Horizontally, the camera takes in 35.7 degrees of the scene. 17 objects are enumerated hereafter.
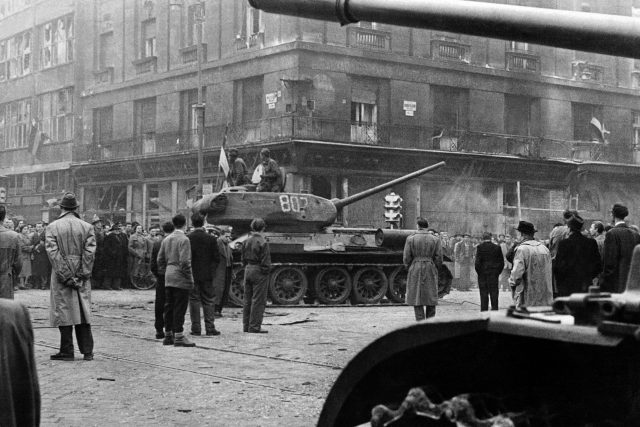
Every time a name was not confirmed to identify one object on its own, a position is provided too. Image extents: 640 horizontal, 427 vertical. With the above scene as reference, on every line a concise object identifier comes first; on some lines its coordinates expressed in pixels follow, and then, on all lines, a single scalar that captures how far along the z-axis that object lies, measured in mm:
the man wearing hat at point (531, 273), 11656
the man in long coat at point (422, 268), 14227
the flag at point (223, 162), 27312
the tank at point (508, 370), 2484
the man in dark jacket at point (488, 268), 16344
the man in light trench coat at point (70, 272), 10297
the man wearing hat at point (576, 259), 11469
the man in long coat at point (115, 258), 24172
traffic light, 26438
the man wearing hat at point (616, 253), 11414
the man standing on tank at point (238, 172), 21438
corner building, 30953
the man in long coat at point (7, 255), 11141
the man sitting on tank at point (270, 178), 20938
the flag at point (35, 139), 41781
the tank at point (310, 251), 20172
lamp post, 27766
